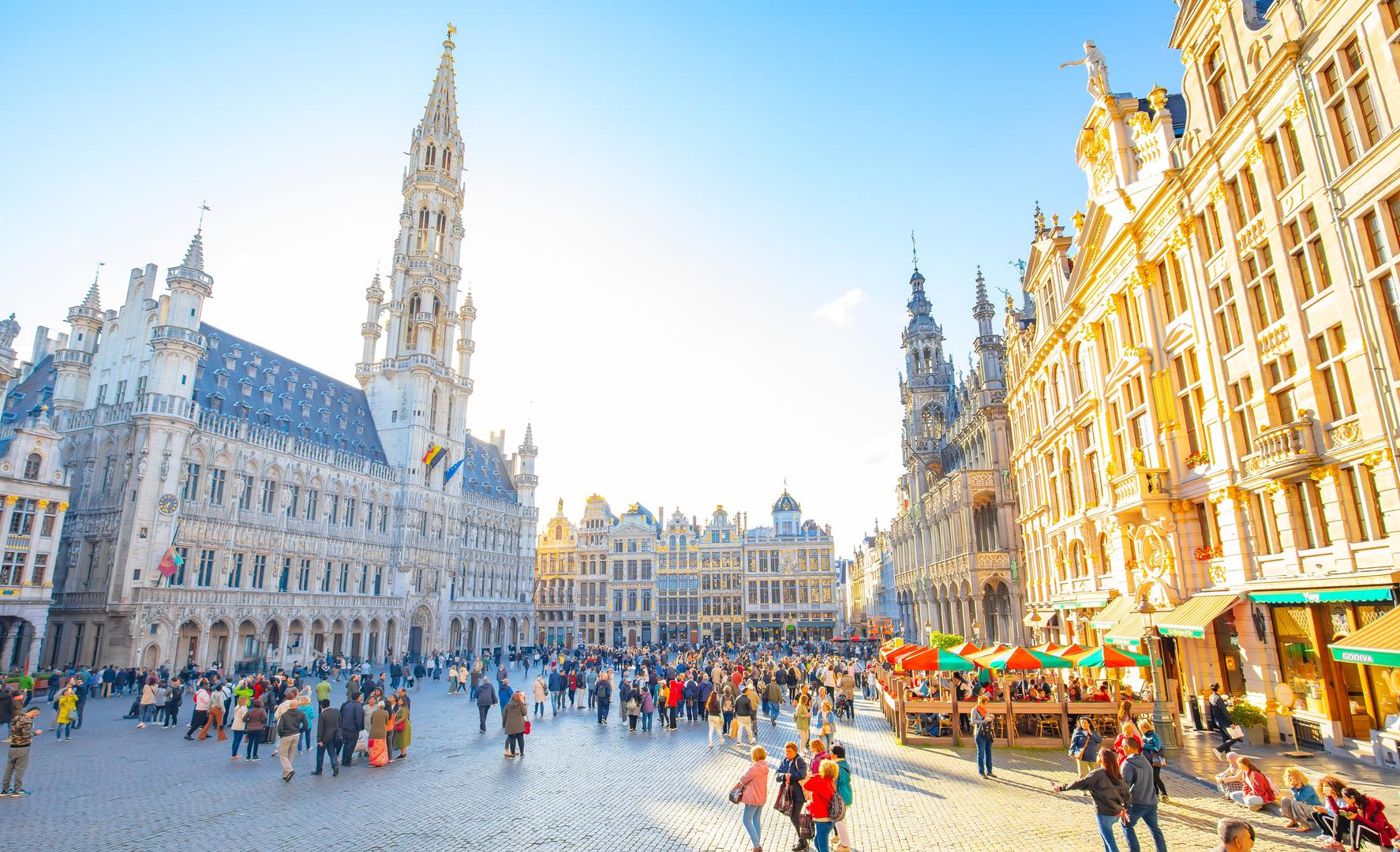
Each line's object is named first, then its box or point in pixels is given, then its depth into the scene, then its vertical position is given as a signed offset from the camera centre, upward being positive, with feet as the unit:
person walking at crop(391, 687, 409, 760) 56.97 -8.88
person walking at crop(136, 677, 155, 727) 75.41 -8.45
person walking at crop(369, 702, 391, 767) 53.83 -8.95
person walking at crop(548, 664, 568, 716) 91.81 -9.46
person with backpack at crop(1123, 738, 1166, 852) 28.63 -7.46
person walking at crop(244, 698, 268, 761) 56.03 -8.26
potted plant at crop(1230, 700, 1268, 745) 55.36 -9.05
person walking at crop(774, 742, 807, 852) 31.58 -7.48
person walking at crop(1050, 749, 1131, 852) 28.58 -7.33
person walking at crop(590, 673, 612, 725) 79.40 -9.11
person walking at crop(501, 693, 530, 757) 57.00 -8.30
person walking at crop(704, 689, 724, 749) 63.05 -8.96
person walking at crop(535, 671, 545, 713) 84.07 -9.13
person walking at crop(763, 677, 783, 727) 78.23 -9.61
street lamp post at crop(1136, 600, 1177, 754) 51.24 -6.18
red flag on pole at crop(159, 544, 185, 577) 127.24 +9.67
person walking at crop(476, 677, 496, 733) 70.95 -8.08
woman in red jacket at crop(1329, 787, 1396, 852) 26.61 -8.19
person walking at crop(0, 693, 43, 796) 42.52 -7.59
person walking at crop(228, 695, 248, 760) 56.85 -8.27
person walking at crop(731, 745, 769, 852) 32.14 -7.93
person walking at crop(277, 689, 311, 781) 48.06 -7.50
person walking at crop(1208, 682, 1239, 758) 51.33 -8.53
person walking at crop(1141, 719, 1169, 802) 38.68 -8.21
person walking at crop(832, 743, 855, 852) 31.86 -7.82
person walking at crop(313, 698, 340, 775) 49.60 -7.88
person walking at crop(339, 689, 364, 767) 51.37 -7.50
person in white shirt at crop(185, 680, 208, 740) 66.64 -8.60
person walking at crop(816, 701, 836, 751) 53.65 -8.68
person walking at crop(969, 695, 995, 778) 47.32 -8.50
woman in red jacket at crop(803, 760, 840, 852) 30.17 -7.81
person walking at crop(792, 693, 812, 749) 60.39 -9.29
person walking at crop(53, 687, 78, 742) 65.00 -8.25
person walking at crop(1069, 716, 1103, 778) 38.55 -7.95
